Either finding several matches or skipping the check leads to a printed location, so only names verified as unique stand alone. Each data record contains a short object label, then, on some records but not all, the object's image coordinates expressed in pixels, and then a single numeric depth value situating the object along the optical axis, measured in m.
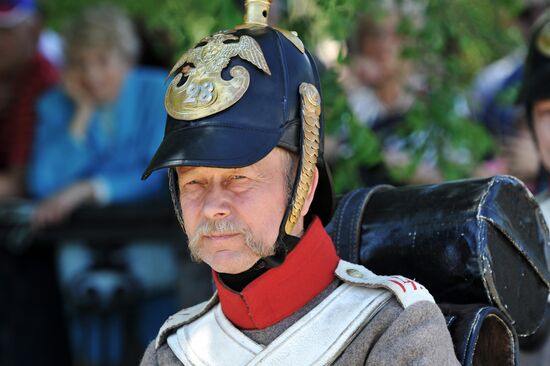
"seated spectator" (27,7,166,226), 12.52
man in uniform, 5.91
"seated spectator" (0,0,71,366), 13.30
